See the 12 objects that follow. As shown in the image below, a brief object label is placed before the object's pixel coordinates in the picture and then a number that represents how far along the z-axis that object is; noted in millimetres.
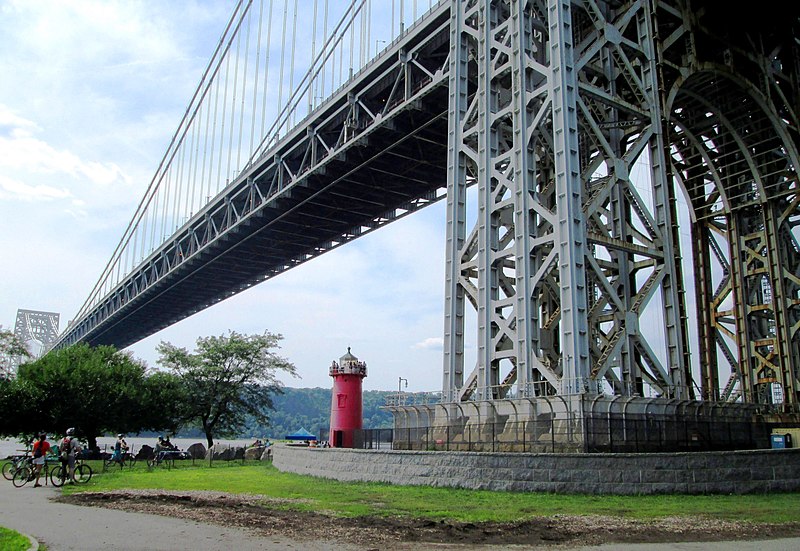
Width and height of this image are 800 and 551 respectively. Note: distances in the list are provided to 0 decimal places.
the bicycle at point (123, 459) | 32250
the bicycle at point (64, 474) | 21109
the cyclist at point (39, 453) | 20375
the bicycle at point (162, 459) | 33300
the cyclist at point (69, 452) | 21109
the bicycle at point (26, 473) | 20625
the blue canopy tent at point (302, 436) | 50731
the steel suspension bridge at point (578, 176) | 22156
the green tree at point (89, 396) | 42844
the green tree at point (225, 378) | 52375
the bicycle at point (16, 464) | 21375
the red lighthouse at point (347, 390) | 39688
